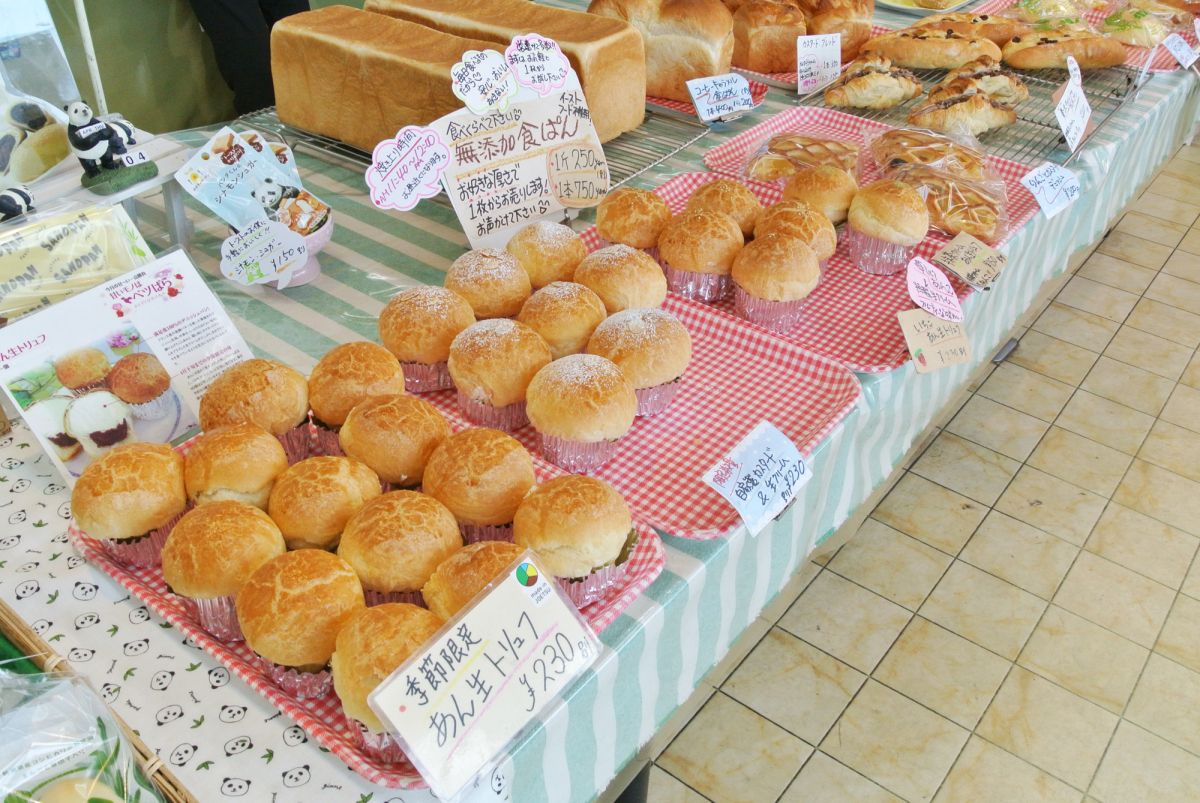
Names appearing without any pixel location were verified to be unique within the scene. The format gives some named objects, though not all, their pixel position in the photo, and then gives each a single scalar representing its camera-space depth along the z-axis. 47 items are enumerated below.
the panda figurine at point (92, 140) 1.80
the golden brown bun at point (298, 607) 1.09
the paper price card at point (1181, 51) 3.12
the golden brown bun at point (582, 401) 1.46
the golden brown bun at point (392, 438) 1.38
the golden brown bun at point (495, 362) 1.54
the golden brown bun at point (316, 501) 1.26
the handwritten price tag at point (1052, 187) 2.34
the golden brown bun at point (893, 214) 2.03
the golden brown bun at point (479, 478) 1.30
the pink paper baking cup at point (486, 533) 1.35
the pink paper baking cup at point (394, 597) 1.21
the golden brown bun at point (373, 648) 1.01
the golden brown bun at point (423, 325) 1.64
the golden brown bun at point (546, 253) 1.87
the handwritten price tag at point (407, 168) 1.91
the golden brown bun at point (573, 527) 1.23
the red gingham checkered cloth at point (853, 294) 1.88
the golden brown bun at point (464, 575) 1.12
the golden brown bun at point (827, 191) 2.14
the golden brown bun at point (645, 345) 1.58
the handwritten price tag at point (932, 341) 1.82
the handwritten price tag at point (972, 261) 2.04
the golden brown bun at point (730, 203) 2.05
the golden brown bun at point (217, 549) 1.16
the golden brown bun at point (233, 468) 1.30
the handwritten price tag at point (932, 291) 1.88
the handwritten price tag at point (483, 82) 1.98
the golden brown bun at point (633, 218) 2.01
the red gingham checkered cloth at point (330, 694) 1.03
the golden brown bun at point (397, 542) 1.18
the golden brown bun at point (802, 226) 1.96
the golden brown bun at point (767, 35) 3.03
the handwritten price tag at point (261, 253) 1.95
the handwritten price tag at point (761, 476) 1.43
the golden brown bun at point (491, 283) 1.76
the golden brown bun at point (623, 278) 1.77
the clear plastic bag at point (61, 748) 0.84
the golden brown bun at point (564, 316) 1.66
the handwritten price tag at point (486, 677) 0.97
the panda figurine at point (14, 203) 1.65
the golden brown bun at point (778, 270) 1.83
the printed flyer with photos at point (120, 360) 1.42
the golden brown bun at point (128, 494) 1.25
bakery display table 1.10
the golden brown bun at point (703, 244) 1.92
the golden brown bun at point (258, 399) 1.43
